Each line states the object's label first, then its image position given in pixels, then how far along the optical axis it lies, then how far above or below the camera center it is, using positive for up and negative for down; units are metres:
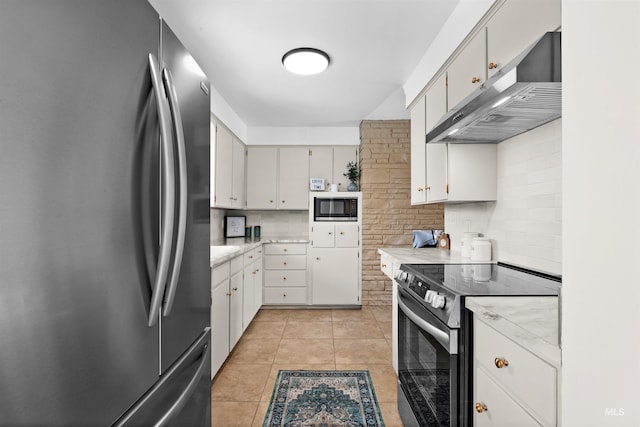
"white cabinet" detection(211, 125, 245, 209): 3.32 +0.50
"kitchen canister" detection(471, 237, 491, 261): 2.07 -0.22
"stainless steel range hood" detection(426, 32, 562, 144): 1.13 +0.47
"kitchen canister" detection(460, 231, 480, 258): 2.23 -0.19
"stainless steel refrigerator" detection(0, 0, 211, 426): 0.49 -0.01
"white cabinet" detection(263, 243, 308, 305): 4.27 -0.76
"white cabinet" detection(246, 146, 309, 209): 4.61 +0.45
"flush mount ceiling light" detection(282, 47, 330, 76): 2.48 +1.19
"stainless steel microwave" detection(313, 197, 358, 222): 4.26 +0.08
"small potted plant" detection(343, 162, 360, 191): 4.53 +0.57
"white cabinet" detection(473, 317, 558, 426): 0.77 -0.45
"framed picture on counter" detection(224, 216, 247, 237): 4.49 -0.17
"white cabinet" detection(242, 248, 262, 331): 3.25 -0.78
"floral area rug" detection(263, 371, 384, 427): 1.92 -1.20
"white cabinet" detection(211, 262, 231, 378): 2.27 -0.73
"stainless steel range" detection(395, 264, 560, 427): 1.17 -0.46
